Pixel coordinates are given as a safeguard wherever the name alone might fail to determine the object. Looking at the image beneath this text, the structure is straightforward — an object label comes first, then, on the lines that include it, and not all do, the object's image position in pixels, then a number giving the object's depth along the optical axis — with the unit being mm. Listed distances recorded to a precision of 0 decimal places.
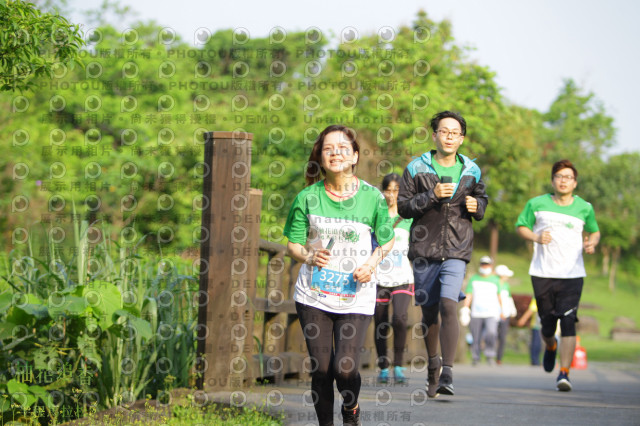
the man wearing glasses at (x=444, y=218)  12273
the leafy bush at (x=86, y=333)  11266
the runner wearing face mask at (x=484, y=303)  30656
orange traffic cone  30461
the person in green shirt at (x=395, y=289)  15508
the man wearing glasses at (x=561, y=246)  16062
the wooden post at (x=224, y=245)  12383
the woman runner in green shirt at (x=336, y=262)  9297
